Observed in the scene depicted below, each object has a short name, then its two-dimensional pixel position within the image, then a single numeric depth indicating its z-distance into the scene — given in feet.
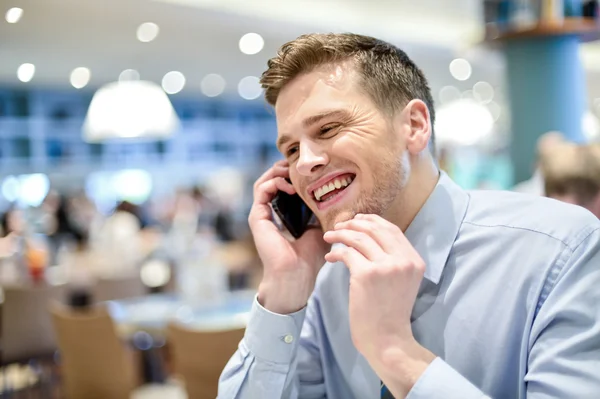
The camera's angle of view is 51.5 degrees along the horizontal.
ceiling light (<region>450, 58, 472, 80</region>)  35.73
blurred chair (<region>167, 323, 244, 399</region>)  8.52
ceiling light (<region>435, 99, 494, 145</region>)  25.84
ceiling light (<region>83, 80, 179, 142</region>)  15.14
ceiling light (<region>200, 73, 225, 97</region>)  36.86
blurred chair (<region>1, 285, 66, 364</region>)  14.21
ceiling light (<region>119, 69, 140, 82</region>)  32.01
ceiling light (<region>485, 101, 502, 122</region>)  55.90
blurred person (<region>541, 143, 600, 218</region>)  6.98
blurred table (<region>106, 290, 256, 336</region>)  11.82
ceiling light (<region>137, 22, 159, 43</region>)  22.21
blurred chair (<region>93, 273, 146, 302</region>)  15.75
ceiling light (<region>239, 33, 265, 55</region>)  25.04
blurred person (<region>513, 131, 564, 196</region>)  11.34
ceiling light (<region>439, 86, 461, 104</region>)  46.34
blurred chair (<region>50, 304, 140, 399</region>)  10.64
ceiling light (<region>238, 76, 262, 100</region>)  37.55
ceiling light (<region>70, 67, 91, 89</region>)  31.17
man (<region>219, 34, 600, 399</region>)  3.15
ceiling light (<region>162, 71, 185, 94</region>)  34.65
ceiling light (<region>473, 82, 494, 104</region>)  45.73
